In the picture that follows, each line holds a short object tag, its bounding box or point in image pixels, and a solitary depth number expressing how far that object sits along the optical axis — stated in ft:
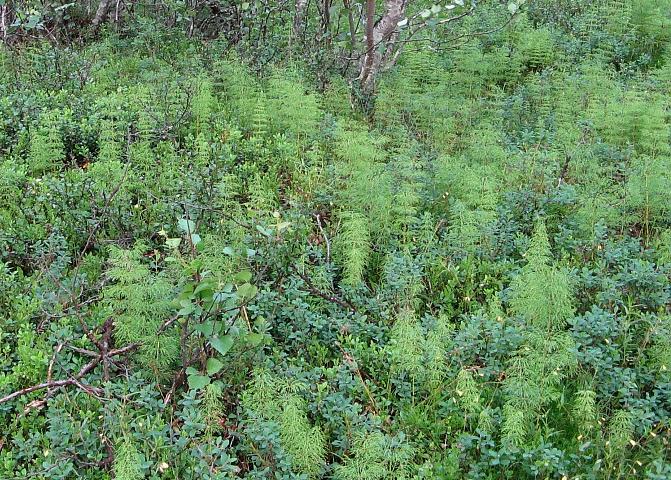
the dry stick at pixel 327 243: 17.60
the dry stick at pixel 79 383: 13.33
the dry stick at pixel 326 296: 16.14
